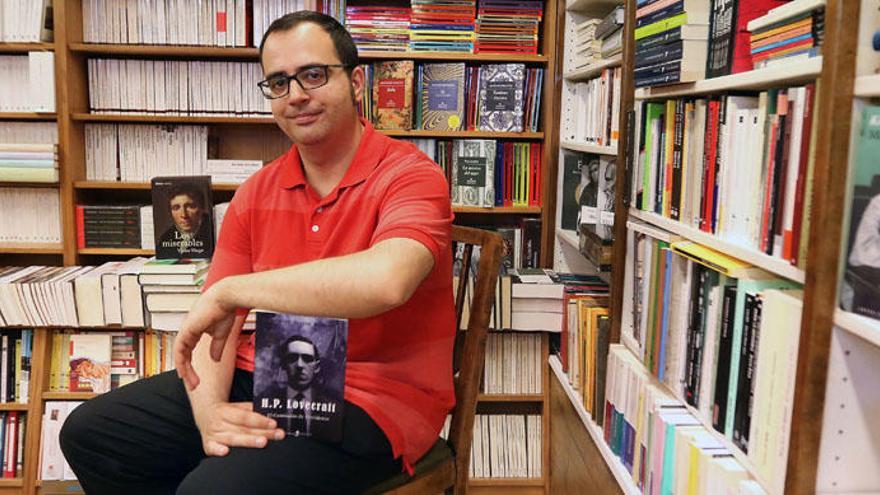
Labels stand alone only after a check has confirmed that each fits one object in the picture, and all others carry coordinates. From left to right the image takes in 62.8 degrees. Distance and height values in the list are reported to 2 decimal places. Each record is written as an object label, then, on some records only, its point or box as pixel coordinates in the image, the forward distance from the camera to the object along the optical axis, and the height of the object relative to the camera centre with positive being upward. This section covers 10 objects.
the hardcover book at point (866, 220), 0.91 -0.07
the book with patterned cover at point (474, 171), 2.74 -0.07
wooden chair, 1.49 -0.50
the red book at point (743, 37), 1.28 +0.22
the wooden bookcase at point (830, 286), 0.93 -0.17
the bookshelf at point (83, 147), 2.60 +0.00
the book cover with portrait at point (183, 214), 2.55 -0.24
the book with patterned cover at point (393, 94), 2.68 +0.21
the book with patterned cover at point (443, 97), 2.72 +0.21
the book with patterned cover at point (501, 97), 2.72 +0.21
